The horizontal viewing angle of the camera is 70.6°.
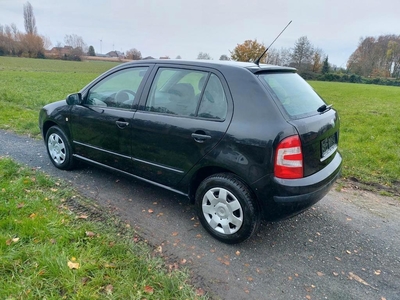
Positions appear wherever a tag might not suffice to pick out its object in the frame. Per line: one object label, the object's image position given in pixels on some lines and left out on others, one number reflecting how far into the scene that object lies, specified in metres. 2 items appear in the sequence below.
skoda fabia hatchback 2.51
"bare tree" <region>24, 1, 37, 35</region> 87.00
